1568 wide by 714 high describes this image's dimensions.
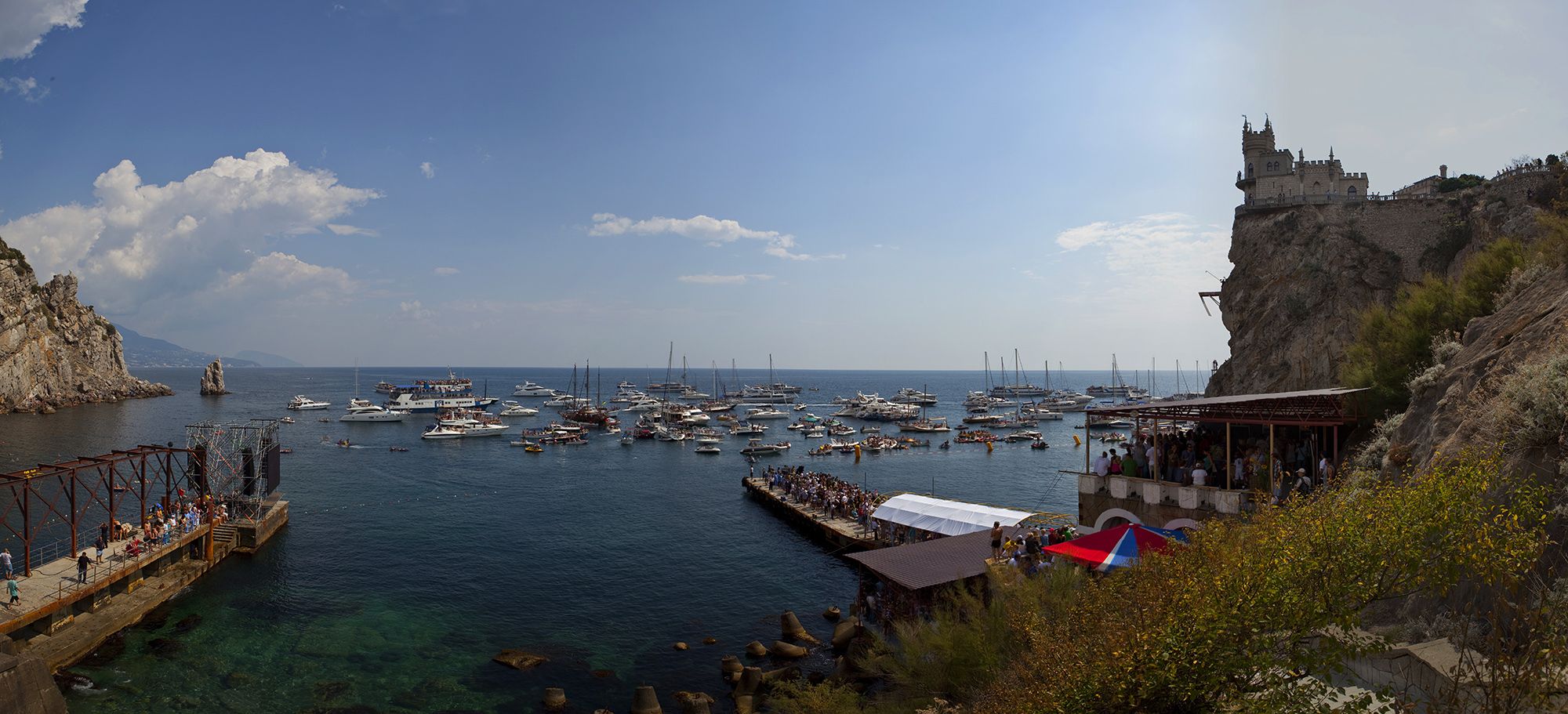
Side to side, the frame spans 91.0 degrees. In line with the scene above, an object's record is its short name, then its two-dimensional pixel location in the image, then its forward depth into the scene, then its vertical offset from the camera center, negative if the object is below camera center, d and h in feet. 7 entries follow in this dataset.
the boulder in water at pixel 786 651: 72.79 -26.27
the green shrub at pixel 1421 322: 60.75 +4.57
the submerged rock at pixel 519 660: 71.26 -26.61
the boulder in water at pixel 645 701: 60.59 -25.88
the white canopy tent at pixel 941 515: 88.22 -17.02
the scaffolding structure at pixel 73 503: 82.99 -21.34
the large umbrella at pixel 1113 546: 49.98 -11.67
